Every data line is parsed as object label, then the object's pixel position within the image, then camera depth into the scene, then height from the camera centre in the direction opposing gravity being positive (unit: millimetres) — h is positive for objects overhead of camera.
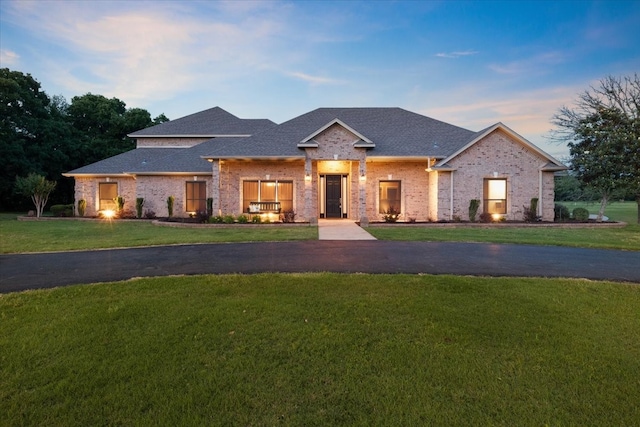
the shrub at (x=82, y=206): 20594 +122
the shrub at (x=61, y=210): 21484 -145
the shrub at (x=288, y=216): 17177 -505
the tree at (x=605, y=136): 17984 +4298
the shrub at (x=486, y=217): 16875 -601
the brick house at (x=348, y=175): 16938 +1884
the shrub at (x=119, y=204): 20062 +205
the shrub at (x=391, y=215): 16828 -473
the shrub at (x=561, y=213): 18281 -436
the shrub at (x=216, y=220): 16094 -659
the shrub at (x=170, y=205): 19125 +150
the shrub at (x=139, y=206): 19422 +98
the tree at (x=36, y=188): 20266 +1335
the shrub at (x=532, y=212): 16844 -339
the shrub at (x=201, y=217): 16627 -525
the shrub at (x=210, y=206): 18047 +72
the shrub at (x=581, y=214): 18047 -498
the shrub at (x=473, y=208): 16734 -108
